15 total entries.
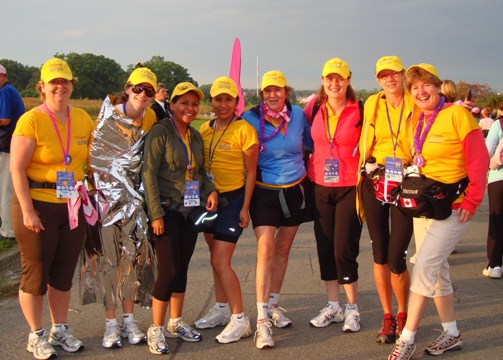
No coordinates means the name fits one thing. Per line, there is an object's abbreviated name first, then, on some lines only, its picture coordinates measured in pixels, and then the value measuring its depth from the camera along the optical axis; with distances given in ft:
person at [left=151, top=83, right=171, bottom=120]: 15.10
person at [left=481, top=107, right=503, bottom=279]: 18.58
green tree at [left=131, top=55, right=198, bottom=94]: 235.44
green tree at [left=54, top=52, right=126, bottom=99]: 236.63
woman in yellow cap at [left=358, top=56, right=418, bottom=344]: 12.82
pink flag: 19.65
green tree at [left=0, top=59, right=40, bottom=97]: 228.08
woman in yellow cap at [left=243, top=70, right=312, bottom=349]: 13.99
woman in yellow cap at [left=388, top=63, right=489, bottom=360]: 11.75
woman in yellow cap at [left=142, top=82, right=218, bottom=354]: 12.71
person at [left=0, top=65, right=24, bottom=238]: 21.25
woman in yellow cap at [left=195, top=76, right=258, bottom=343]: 13.60
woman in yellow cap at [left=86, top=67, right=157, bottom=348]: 12.90
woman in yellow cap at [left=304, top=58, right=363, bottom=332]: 13.89
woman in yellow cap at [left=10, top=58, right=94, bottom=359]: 11.98
